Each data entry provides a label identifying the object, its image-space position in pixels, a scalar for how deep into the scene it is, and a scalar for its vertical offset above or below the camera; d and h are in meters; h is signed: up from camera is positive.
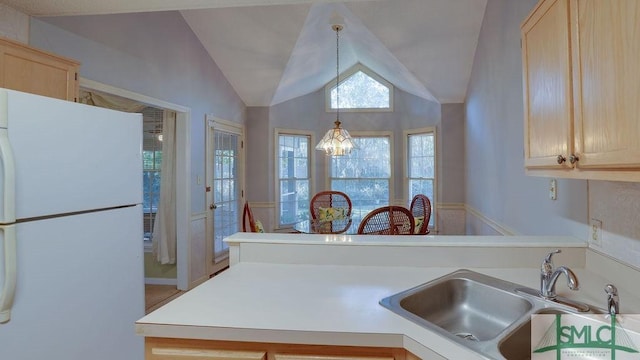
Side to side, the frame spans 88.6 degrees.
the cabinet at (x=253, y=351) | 0.94 -0.50
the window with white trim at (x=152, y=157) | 3.99 +0.35
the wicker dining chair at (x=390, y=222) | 2.68 -0.32
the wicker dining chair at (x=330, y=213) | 3.61 -0.36
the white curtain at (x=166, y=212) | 3.72 -0.31
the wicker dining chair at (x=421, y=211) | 3.29 -0.32
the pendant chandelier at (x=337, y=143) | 3.61 +0.46
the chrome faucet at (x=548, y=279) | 1.12 -0.34
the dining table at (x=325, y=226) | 3.35 -0.45
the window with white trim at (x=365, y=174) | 5.38 +0.17
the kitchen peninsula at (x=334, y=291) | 0.95 -0.40
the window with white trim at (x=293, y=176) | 5.21 +0.14
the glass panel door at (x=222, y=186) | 4.05 -0.01
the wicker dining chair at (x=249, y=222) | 2.70 -0.32
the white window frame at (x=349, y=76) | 5.35 +1.66
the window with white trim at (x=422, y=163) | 4.79 +0.31
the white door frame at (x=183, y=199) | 3.55 -0.14
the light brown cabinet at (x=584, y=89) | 0.81 +0.28
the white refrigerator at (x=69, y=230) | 1.32 -0.21
